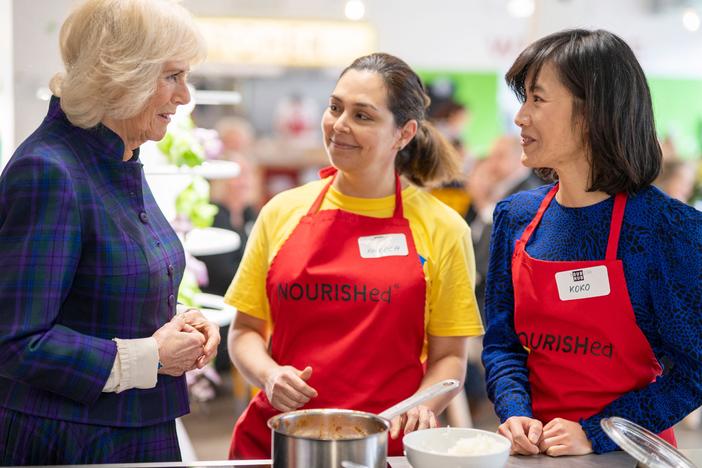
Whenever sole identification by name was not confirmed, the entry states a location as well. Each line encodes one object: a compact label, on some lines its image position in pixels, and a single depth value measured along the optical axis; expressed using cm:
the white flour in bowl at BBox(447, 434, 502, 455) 149
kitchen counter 162
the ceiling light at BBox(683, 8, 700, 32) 639
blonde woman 156
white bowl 142
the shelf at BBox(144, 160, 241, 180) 303
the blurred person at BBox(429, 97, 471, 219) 683
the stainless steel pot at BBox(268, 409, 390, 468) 134
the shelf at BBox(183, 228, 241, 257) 332
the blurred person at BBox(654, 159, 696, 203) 568
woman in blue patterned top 179
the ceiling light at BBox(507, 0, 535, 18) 678
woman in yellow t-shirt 217
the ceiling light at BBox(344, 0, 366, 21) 666
